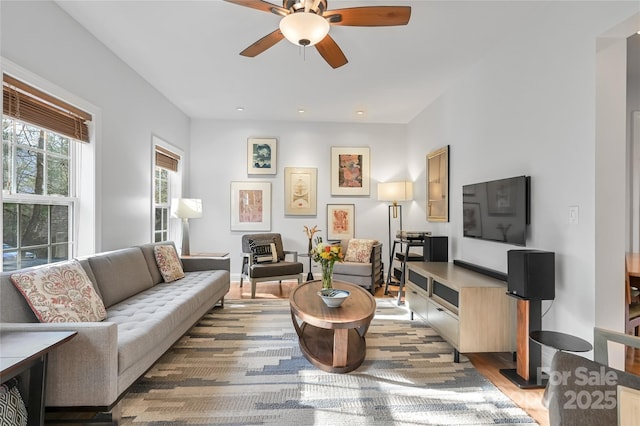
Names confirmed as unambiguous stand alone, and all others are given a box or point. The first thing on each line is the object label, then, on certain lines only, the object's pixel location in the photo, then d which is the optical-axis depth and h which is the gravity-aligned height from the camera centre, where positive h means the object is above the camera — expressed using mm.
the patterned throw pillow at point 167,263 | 3211 -573
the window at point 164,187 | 4211 +363
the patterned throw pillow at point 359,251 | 4594 -608
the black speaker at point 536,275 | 1995 -419
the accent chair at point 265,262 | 4234 -757
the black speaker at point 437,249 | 3572 -446
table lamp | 4137 -8
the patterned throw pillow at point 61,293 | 1717 -508
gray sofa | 1552 -752
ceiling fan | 1814 +1237
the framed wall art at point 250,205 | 5273 +107
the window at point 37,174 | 2078 +283
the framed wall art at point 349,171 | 5367 +724
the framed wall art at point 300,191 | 5316 +360
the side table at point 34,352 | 1294 -614
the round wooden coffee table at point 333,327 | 2174 -864
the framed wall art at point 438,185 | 3898 +364
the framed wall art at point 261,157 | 5281 +949
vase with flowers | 2697 -431
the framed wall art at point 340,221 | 5355 -173
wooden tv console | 2303 -817
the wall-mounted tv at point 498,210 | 2406 +17
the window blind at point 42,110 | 1983 +757
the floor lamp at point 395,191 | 4930 +337
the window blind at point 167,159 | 4205 +773
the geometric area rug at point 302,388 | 1756 -1197
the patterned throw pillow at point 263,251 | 4410 -597
